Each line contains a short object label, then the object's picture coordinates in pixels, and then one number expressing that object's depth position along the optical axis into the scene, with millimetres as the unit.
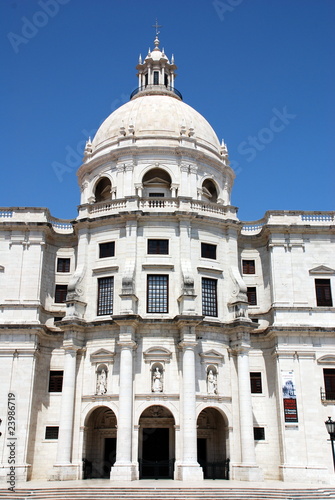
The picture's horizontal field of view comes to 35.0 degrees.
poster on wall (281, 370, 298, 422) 36125
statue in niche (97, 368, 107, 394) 35500
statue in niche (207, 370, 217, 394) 35531
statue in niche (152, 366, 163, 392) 34844
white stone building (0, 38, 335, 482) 34812
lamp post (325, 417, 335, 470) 25156
